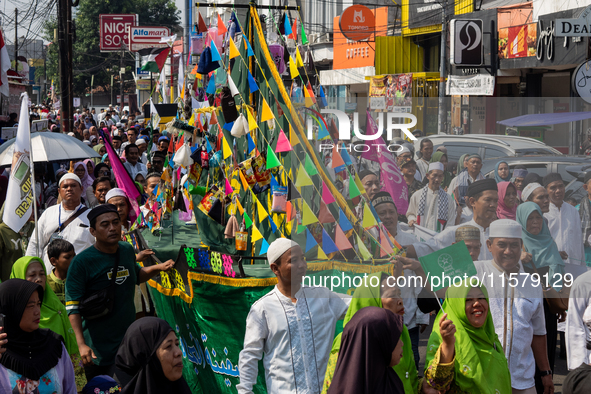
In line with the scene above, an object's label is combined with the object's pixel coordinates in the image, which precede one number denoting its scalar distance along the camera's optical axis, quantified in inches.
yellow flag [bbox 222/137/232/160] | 289.6
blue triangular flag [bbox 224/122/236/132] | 294.8
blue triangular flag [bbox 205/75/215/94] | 321.7
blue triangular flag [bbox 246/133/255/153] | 298.0
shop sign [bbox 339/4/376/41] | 1091.3
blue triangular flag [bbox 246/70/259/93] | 287.4
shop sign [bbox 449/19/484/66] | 839.1
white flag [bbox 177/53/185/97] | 414.0
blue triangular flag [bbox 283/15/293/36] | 353.4
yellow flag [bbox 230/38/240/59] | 289.6
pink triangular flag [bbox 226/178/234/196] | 276.8
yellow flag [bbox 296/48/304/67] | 348.2
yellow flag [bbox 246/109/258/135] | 271.9
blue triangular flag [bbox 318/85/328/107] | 362.4
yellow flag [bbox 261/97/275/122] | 257.3
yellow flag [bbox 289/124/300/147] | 253.0
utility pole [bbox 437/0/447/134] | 868.2
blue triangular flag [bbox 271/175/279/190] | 263.6
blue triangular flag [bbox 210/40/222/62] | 311.1
